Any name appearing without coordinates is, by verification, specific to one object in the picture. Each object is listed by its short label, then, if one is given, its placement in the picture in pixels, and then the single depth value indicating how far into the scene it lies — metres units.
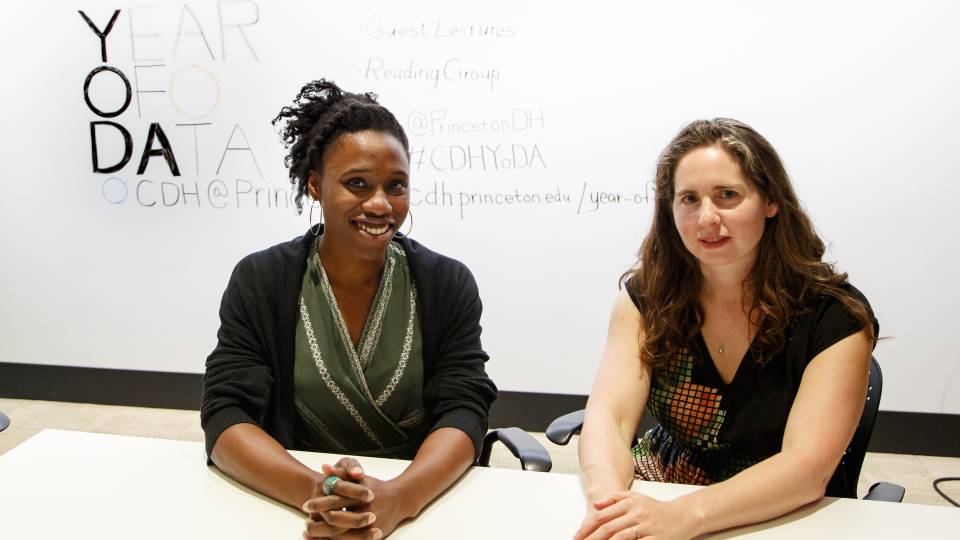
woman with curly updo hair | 1.67
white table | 1.29
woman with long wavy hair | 1.44
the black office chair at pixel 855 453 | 1.65
